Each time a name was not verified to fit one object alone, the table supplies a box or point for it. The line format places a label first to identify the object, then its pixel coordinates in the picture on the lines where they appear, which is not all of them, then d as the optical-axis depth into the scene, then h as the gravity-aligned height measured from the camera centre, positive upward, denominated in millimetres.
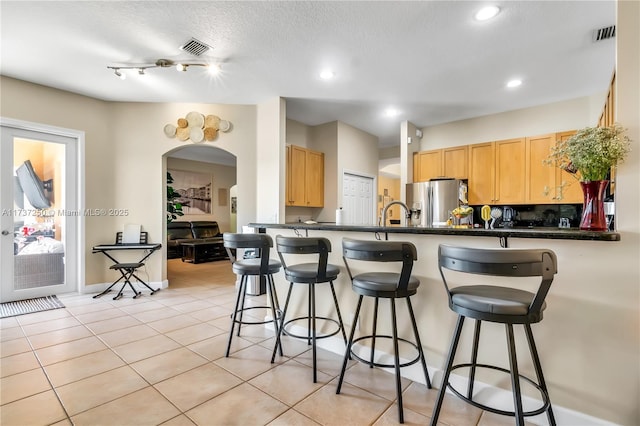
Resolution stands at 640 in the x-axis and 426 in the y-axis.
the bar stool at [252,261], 2283 -375
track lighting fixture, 3150 +1618
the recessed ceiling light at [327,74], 3361 +1619
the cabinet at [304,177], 4746 +606
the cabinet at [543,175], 4094 +547
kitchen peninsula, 1445 -570
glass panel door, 3648 +15
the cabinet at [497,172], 4469 +646
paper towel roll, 3149 -43
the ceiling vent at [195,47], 2766 +1610
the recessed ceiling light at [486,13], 2283 +1595
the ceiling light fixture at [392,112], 4629 +1623
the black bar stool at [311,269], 2039 -421
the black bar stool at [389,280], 1662 -415
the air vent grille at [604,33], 2562 +1600
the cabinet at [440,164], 4977 +868
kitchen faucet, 2612 -18
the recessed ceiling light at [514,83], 3598 +1615
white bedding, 3832 -450
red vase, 1511 +41
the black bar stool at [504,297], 1203 -403
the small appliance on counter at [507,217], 4613 -64
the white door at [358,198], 5453 +291
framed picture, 7910 +651
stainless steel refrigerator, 4723 +215
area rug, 3289 -1106
